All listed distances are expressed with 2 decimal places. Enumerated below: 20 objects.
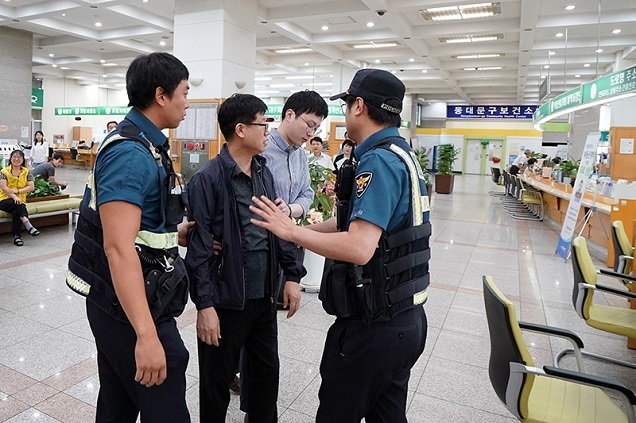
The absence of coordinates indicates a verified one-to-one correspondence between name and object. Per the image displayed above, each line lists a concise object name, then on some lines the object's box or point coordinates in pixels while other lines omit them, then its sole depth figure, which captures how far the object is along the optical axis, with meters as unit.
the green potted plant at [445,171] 13.73
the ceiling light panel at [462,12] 8.09
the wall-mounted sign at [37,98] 16.53
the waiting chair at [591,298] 2.63
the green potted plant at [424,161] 11.65
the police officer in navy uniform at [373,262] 1.33
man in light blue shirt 2.43
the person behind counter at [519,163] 13.81
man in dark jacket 1.65
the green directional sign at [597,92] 5.30
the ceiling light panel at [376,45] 10.93
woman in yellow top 5.96
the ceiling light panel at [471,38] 9.98
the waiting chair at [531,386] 1.60
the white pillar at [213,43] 7.04
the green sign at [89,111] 17.31
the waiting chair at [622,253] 3.21
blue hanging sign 18.94
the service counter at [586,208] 6.22
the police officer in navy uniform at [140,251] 1.20
